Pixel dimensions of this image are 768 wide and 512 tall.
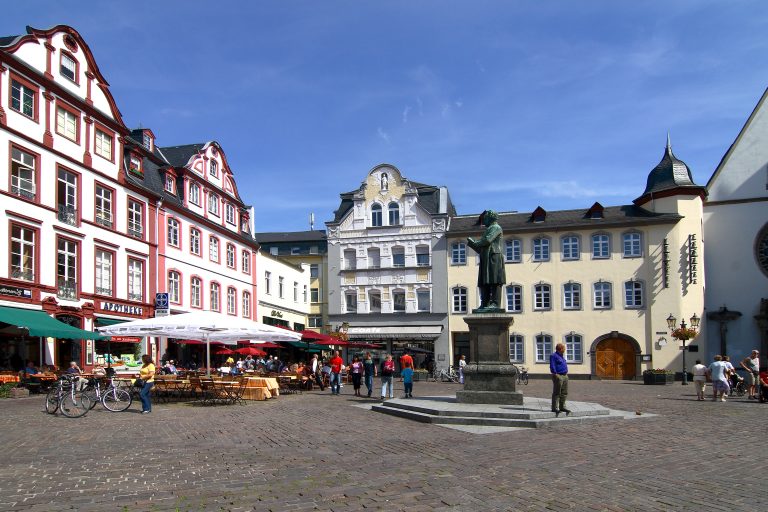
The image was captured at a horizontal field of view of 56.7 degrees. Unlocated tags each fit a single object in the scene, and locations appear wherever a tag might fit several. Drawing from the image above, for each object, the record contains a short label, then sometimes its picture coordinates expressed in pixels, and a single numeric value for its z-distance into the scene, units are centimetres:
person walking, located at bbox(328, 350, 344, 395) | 2605
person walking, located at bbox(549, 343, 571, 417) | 1470
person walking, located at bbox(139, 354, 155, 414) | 1723
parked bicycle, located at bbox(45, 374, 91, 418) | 1648
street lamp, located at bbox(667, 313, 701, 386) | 3719
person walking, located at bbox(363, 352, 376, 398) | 2543
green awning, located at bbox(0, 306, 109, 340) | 2353
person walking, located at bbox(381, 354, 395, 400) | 2206
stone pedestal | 1714
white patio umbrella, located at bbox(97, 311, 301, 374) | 2088
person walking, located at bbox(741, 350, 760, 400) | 2314
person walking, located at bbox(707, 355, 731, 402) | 2225
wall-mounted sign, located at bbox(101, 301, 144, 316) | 3091
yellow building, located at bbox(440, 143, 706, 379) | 4331
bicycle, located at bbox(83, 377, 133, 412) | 1767
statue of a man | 1811
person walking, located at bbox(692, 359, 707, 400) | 2268
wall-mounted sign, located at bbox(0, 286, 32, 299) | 2473
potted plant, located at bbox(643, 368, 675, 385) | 3622
